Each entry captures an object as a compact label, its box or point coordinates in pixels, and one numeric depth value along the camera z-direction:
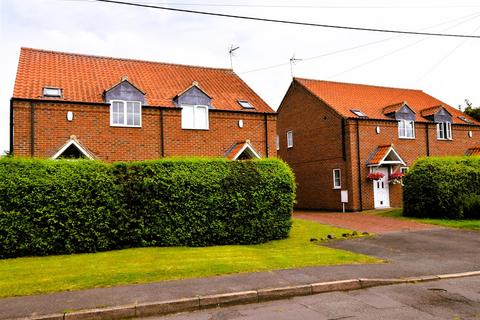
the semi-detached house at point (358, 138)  24.20
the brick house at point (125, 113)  16.75
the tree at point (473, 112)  36.91
